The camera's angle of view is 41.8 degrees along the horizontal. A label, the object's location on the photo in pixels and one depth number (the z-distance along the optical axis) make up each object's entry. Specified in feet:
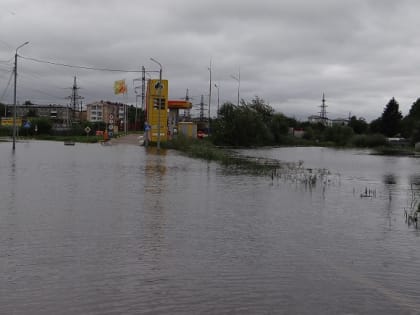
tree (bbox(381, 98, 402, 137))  399.65
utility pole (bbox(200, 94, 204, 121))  443.77
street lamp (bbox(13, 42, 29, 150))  153.69
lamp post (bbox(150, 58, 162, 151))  163.94
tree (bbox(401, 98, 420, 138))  352.90
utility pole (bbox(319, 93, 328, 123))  465.51
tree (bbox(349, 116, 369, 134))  455.91
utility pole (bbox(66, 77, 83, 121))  364.23
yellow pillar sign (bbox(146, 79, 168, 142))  190.49
